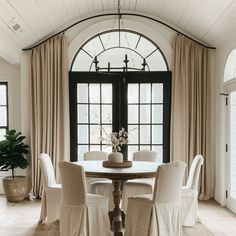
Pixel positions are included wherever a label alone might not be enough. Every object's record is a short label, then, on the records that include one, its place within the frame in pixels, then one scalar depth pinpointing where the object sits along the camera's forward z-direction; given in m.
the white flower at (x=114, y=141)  4.60
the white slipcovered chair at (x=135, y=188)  4.96
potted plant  5.94
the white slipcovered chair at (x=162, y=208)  3.86
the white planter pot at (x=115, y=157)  4.54
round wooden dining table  3.99
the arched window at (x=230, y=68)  5.55
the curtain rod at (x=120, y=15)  6.33
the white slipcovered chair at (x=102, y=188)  5.07
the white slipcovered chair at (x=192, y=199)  4.57
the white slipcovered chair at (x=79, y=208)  3.88
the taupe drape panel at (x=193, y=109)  6.20
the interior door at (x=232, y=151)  5.42
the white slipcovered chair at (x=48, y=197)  4.62
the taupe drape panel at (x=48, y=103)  6.22
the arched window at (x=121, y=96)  6.42
